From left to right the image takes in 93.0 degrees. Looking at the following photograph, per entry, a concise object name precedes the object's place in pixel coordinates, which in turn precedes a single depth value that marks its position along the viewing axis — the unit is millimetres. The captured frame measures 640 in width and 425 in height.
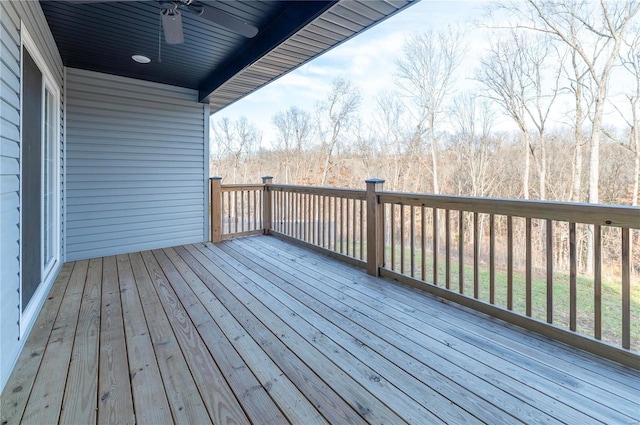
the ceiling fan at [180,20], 2310
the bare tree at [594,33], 7199
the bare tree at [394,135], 11961
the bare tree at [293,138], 14039
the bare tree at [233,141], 13422
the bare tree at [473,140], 10227
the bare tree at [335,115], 13461
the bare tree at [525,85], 8898
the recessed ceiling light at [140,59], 3869
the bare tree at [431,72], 10812
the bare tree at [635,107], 7035
